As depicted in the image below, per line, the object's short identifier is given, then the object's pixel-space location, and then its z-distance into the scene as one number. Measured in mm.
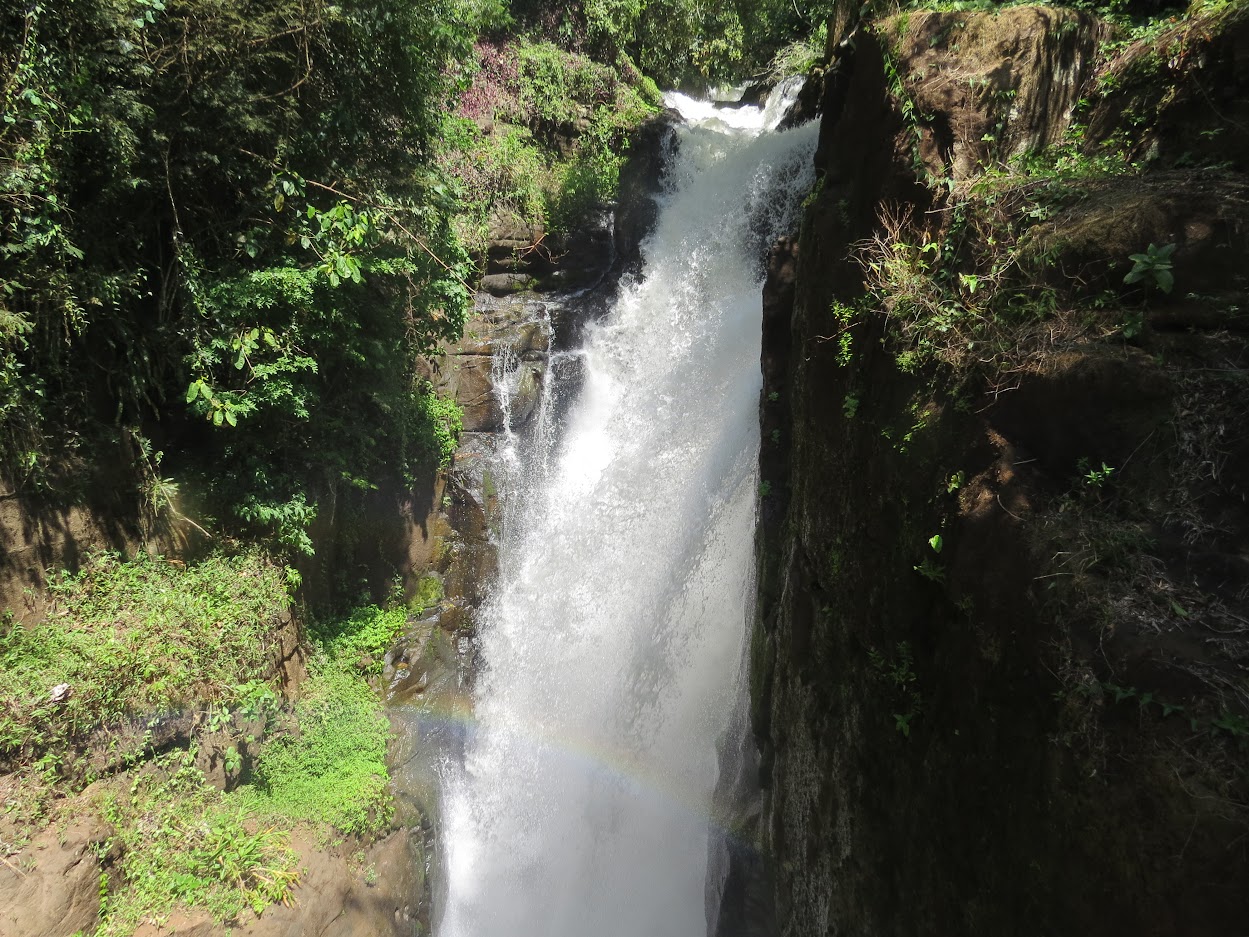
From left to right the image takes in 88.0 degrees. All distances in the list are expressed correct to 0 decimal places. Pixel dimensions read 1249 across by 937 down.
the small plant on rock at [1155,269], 3324
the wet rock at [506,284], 11727
